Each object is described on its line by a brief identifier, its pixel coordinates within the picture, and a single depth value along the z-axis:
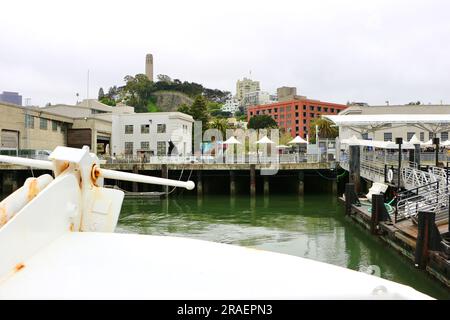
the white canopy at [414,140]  30.11
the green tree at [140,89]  127.62
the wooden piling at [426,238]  10.93
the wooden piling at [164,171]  34.16
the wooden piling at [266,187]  33.34
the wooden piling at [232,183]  33.70
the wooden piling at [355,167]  26.86
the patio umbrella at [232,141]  38.92
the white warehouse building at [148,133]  54.88
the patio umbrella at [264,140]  39.00
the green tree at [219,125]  70.00
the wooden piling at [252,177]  32.74
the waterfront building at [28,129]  43.16
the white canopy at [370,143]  27.33
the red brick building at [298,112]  132.88
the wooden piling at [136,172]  34.35
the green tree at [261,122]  115.47
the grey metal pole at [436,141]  23.17
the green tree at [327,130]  78.24
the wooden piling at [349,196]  21.58
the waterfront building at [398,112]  50.09
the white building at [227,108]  193.30
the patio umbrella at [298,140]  40.91
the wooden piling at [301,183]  32.97
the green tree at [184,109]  78.41
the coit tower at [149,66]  189.38
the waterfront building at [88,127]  53.04
